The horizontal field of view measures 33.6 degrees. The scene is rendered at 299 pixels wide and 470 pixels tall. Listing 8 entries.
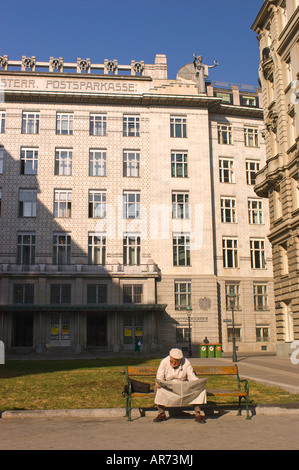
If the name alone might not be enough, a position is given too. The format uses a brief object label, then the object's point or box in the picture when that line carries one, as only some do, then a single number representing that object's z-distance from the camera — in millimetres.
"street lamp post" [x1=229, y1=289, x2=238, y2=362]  30738
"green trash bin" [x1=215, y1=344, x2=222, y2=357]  35281
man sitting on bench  9984
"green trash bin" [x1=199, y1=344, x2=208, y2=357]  35375
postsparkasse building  46156
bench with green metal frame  10453
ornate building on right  31297
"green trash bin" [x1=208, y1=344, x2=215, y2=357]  35250
